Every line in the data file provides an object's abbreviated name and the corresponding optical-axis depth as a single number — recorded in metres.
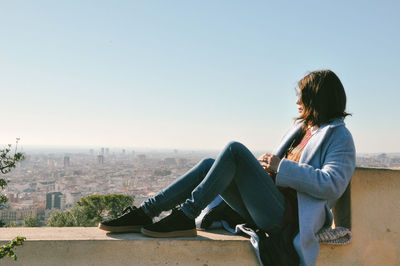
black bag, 1.65
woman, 1.68
